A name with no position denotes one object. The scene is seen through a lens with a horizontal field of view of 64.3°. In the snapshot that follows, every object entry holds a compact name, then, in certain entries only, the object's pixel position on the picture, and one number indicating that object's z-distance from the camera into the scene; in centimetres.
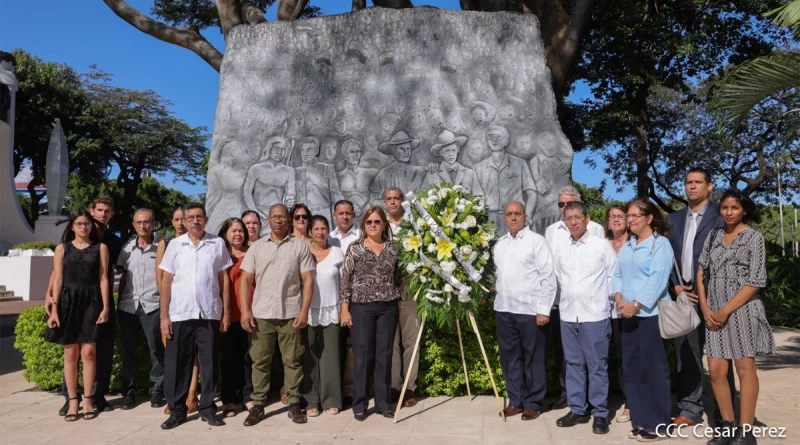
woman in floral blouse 538
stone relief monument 859
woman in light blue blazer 468
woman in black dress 543
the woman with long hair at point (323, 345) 555
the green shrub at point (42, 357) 629
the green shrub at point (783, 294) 1167
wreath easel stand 525
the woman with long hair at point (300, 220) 584
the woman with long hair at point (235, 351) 560
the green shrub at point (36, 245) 1930
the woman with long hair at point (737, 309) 436
